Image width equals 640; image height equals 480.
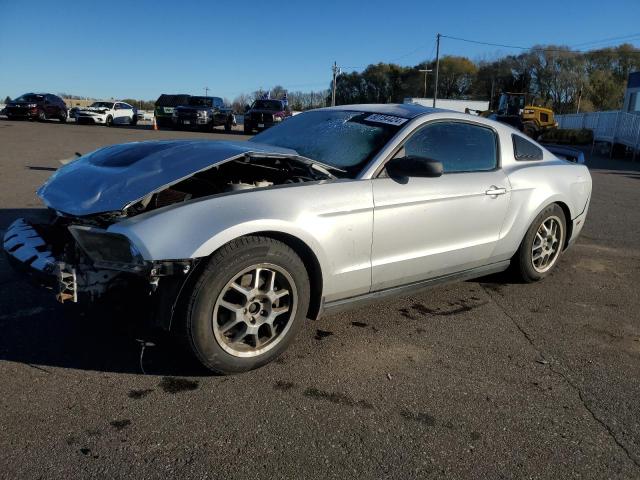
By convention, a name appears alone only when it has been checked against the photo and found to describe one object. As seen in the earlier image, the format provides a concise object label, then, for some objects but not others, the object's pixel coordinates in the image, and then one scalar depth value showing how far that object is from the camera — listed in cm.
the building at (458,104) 4666
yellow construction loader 3225
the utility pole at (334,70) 5632
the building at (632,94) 3136
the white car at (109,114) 2941
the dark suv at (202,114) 2592
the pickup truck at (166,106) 2784
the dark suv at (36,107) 2902
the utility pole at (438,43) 5497
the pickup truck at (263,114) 2578
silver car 266
